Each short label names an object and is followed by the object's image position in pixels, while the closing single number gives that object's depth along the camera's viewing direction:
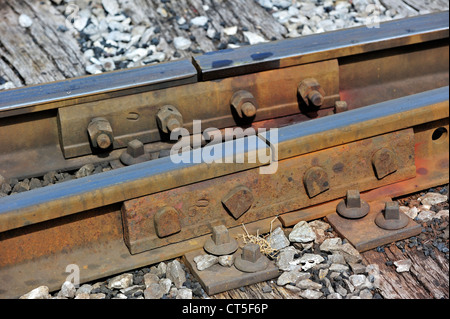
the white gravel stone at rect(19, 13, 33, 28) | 5.92
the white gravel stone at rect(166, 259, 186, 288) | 3.95
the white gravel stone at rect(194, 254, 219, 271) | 4.01
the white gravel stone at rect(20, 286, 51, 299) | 3.78
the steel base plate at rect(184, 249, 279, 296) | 3.88
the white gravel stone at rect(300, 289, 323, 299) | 3.82
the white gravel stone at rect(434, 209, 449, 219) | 4.48
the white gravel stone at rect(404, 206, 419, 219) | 4.53
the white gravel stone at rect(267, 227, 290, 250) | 4.21
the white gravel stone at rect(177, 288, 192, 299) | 3.84
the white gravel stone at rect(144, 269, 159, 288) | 3.96
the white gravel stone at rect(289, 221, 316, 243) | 4.23
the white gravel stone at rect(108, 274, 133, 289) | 3.94
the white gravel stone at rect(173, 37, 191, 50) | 5.74
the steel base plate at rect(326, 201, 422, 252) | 4.23
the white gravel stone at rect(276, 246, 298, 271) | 4.04
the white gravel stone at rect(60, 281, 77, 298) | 3.84
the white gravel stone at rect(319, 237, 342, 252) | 4.18
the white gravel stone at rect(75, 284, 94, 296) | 3.88
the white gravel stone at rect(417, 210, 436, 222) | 4.49
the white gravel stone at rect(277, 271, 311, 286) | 3.93
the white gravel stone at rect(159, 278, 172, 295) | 3.88
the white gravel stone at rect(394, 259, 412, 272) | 4.07
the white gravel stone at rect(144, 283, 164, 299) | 3.84
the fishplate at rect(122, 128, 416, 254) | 4.08
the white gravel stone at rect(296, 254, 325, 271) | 4.05
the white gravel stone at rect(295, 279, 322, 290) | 3.88
